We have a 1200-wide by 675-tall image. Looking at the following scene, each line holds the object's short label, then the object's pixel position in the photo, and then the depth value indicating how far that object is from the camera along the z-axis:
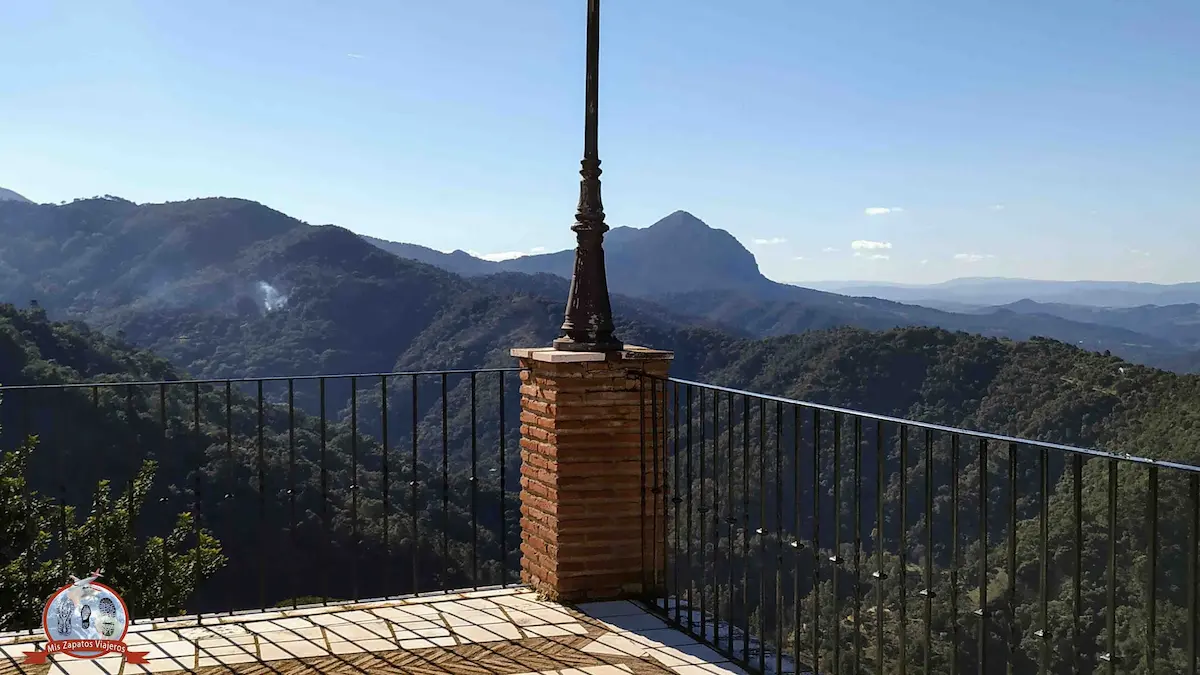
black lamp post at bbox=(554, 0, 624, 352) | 4.14
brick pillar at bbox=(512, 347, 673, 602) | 4.06
